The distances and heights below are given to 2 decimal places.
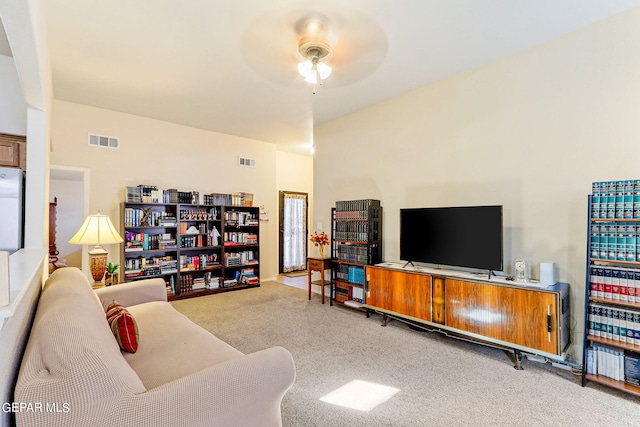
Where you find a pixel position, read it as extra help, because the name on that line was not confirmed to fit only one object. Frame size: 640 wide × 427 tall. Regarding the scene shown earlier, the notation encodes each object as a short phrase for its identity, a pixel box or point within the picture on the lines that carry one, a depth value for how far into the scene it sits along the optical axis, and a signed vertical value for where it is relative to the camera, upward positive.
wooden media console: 2.57 -0.90
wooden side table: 4.75 -0.79
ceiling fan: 2.62 +1.68
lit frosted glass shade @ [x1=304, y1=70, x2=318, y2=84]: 2.96 +1.35
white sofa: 1.00 -0.68
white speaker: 2.71 -0.51
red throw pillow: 1.91 -0.74
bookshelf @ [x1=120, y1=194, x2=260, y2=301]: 4.81 -0.55
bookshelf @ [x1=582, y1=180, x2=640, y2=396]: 2.26 -0.55
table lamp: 3.51 -0.30
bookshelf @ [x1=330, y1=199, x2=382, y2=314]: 4.26 -0.43
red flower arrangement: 4.98 -0.40
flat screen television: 3.06 -0.22
